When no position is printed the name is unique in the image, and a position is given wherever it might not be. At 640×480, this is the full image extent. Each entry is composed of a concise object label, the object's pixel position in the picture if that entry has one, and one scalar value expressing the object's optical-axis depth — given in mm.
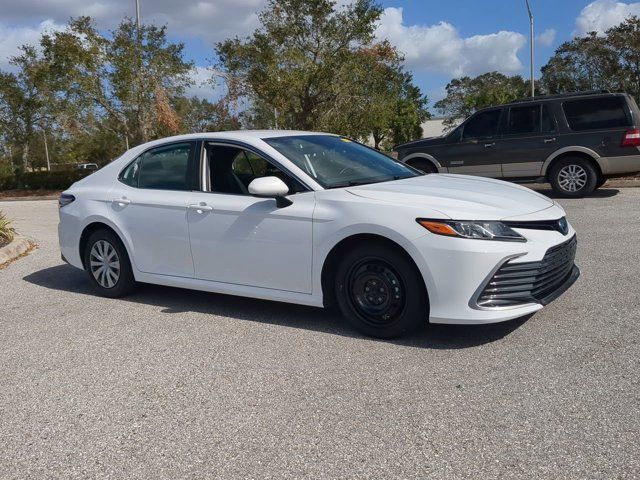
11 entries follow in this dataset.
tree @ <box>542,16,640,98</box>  27016
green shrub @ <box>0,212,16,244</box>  9734
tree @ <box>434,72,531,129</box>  66812
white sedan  4246
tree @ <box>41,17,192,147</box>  23391
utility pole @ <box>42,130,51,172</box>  34138
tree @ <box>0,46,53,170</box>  30297
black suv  11414
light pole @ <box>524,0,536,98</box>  24972
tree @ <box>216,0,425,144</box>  18625
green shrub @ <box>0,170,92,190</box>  27969
